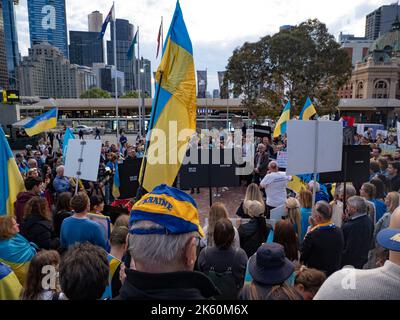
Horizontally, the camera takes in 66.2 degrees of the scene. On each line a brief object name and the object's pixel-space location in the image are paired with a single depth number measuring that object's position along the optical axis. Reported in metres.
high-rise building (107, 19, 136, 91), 84.70
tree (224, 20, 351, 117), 25.20
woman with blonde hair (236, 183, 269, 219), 4.78
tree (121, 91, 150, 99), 93.75
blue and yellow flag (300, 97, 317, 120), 10.45
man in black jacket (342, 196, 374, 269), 3.75
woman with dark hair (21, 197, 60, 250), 3.64
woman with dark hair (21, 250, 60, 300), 2.17
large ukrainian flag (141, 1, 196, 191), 3.70
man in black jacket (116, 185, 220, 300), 1.36
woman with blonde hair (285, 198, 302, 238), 4.23
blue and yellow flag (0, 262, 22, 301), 2.30
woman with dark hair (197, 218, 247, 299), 2.77
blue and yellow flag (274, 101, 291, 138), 11.66
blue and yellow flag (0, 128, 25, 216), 4.52
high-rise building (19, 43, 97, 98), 83.44
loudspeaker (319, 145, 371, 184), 5.85
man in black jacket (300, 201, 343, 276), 3.28
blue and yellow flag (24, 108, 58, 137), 8.92
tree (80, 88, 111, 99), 95.65
